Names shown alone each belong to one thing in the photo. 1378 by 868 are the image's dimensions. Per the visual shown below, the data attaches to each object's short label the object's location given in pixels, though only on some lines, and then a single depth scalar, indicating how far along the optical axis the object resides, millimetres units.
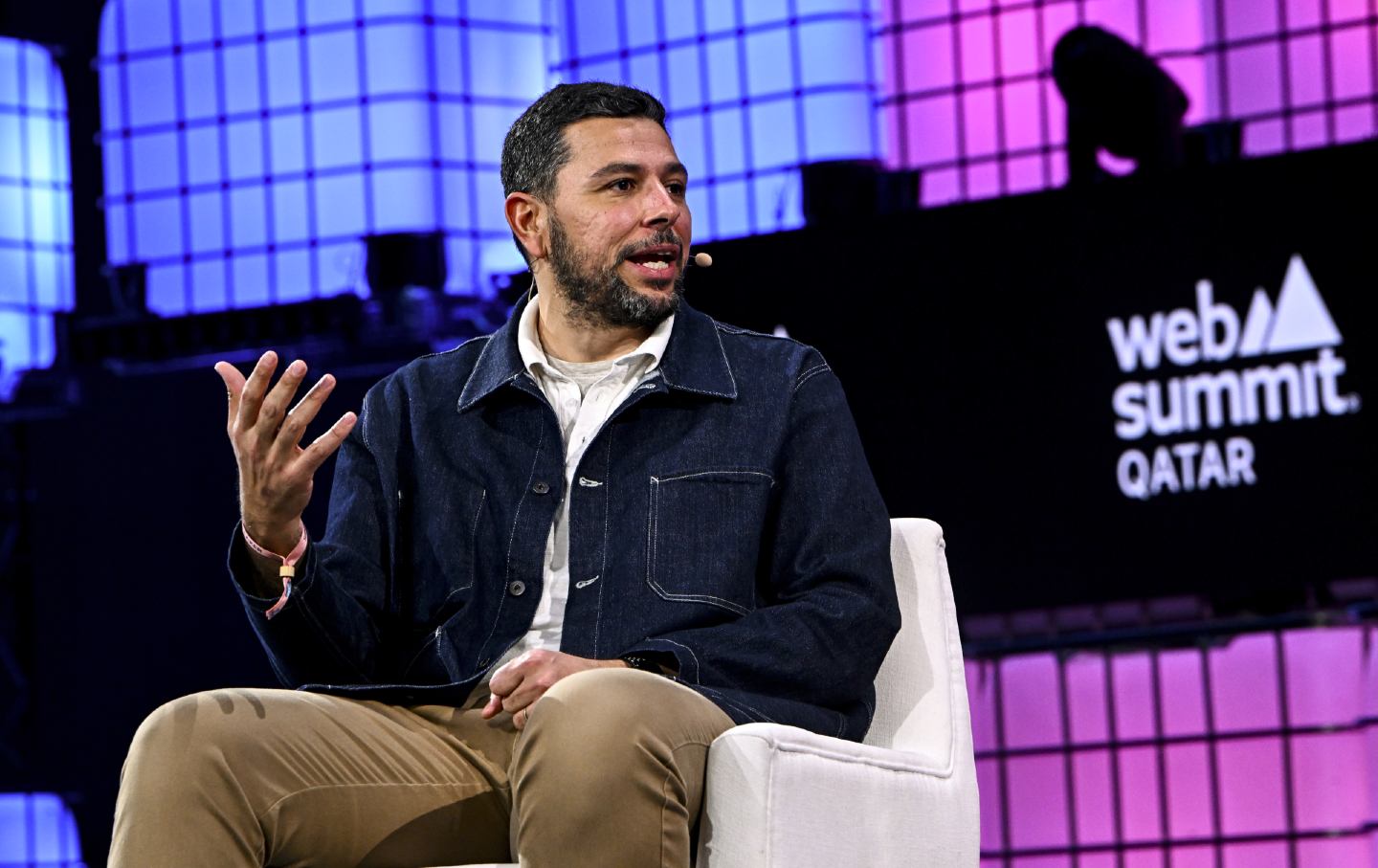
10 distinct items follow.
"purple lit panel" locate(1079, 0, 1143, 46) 12586
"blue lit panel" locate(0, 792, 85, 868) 13906
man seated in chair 4426
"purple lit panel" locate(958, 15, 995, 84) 13000
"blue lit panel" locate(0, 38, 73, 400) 14211
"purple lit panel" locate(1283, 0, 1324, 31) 12070
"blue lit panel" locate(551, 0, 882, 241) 12945
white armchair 4418
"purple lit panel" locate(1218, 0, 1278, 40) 12227
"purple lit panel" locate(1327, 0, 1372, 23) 11898
